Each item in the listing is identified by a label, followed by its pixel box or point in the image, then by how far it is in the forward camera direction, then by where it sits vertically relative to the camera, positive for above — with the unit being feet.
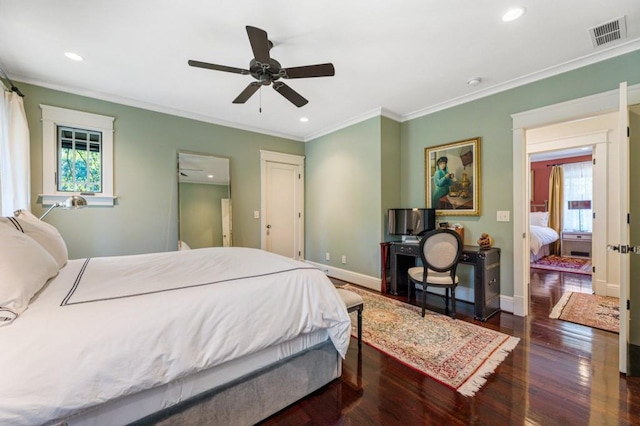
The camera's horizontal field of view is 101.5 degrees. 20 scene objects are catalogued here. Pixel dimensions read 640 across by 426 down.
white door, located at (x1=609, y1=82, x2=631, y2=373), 6.21 -0.40
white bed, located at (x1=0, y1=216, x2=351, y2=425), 3.13 -1.86
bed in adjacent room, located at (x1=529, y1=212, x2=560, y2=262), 18.22 -1.93
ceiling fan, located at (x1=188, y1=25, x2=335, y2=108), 6.15 +3.77
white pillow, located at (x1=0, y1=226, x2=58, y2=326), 3.39 -0.91
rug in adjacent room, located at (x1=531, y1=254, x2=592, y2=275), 16.80 -3.85
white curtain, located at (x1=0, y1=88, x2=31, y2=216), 8.20 +1.85
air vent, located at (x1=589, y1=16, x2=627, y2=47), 6.85 +4.88
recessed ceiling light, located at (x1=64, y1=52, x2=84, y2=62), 8.17 +4.94
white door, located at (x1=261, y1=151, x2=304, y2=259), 15.78 +0.45
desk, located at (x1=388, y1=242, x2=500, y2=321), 9.42 -2.43
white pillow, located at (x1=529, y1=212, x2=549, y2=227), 22.65 -0.80
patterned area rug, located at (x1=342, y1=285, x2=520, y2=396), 6.36 -3.95
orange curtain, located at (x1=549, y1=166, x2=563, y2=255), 22.38 +0.77
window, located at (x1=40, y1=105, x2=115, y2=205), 10.07 +2.28
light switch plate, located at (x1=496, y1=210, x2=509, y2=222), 10.31 -0.24
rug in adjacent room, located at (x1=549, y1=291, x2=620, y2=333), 8.97 -3.88
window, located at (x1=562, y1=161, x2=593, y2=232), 21.70 +1.39
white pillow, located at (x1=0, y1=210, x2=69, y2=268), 5.41 -0.49
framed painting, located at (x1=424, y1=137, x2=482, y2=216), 11.18 +1.47
